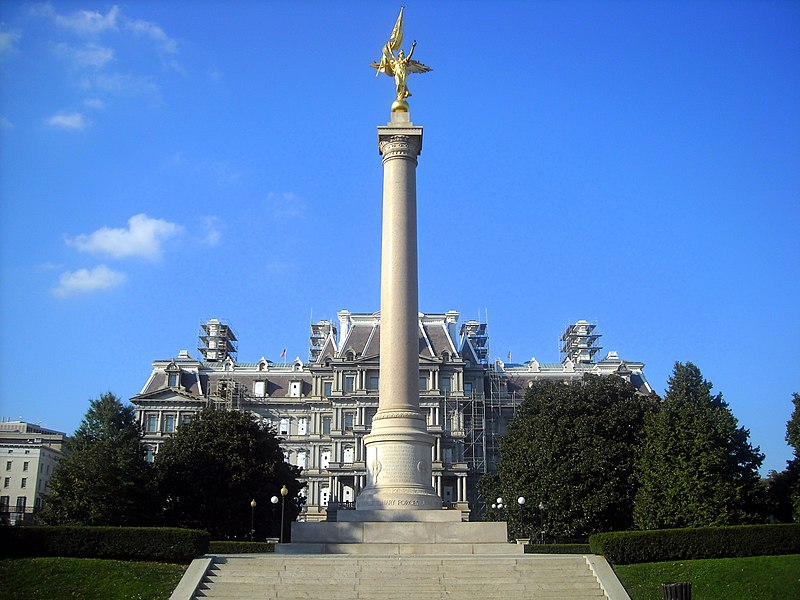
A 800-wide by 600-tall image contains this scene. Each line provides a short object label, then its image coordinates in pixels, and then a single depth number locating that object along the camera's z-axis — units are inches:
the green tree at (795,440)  1758.1
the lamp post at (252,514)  2082.1
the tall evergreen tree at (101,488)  1891.0
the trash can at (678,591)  815.7
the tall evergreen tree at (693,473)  1695.4
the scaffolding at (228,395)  3850.9
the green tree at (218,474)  2172.7
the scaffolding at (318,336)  4320.9
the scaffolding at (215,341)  4485.7
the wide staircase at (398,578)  1038.4
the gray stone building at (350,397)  3533.5
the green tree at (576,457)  2059.5
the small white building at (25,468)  3905.0
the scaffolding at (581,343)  4335.6
